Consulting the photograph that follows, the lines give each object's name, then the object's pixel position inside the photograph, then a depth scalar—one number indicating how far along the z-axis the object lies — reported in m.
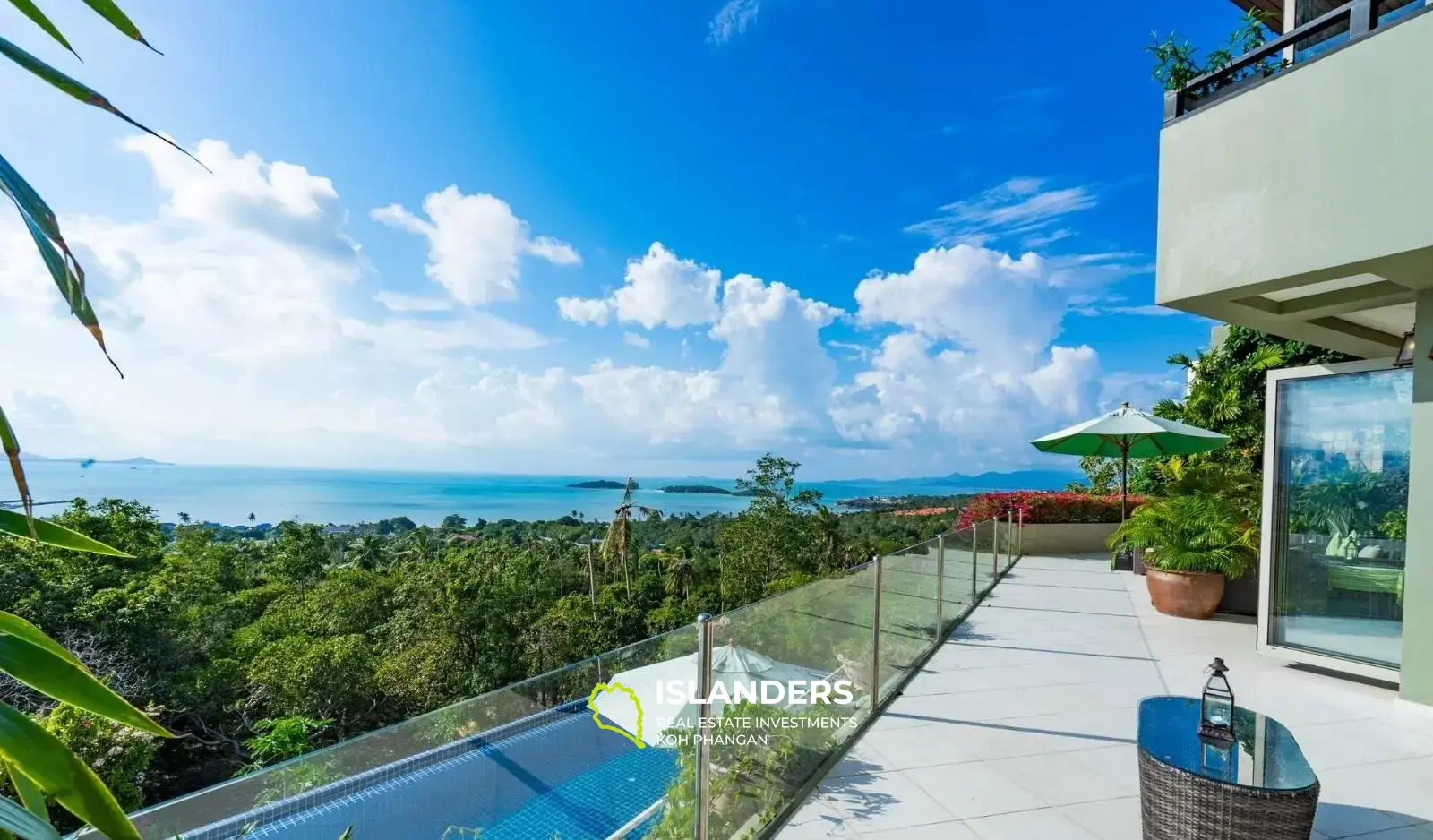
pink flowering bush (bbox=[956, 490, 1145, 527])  12.89
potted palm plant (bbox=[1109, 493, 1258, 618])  7.10
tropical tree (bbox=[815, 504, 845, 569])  24.58
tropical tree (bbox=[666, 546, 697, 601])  41.75
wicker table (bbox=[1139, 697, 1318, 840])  2.46
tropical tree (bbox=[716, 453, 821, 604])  26.73
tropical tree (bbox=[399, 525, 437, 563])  48.34
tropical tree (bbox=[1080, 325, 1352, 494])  13.27
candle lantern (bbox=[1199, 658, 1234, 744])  2.88
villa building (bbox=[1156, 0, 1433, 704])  3.73
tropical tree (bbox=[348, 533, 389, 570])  53.56
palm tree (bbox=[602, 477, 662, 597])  40.00
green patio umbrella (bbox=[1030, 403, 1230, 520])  8.65
